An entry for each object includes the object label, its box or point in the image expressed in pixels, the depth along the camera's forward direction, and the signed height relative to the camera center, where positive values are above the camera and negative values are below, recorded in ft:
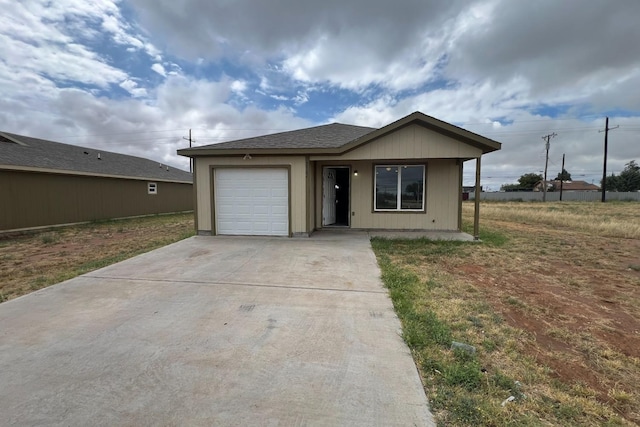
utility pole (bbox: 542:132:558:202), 136.67 +21.50
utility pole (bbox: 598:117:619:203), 113.19 +21.59
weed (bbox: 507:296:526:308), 12.99 -4.86
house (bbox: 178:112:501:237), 27.55 +1.43
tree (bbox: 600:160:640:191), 208.53 +8.47
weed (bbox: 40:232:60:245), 31.09 -4.89
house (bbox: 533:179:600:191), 237.29 +5.29
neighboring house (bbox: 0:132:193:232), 36.68 +1.24
